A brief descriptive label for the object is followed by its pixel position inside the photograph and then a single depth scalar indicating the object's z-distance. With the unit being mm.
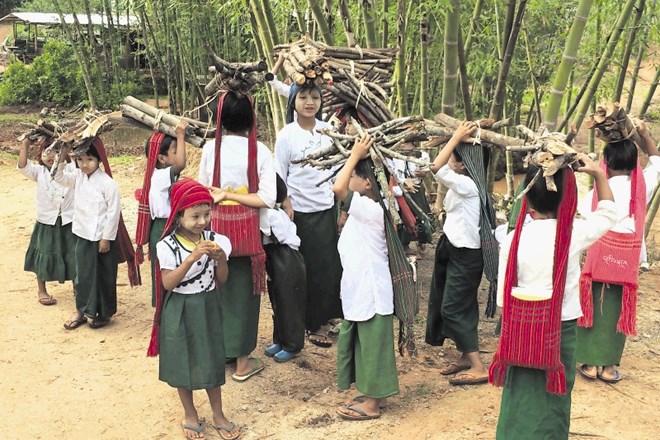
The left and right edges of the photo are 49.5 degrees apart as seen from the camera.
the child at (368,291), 3557
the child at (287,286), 4301
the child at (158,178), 4387
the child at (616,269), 3930
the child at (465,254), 3910
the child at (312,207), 4344
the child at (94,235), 4848
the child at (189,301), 3314
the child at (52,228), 5406
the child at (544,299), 2869
